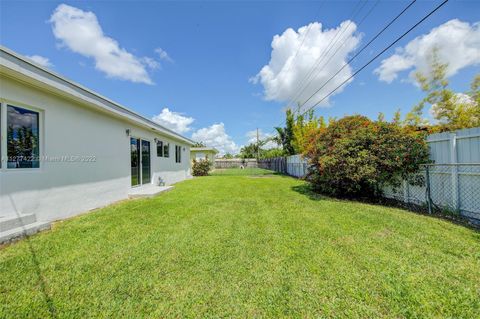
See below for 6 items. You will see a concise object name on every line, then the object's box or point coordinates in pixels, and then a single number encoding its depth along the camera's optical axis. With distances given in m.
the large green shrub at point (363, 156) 5.40
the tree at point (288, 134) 19.98
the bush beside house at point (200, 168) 18.44
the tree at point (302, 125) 16.45
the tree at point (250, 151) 49.97
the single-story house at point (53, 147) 3.60
